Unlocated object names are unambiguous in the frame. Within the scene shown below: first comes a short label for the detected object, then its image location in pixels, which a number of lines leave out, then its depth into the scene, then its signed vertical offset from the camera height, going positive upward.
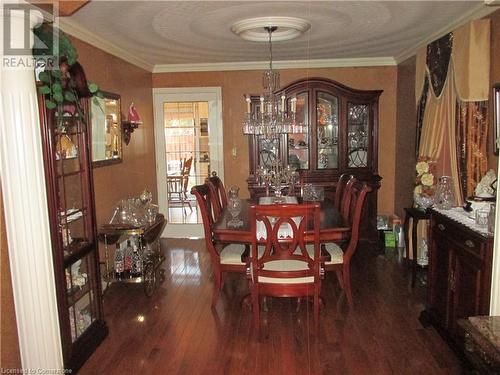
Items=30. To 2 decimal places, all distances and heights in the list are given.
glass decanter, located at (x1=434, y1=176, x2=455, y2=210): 2.95 -0.43
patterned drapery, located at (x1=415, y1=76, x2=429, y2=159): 3.97 +0.28
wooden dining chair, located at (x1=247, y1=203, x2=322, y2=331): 2.61 -0.83
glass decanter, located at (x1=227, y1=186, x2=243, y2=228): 3.23 -0.55
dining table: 2.94 -0.64
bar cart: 3.52 -1.02
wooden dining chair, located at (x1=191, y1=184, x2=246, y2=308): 3.16 -0.91
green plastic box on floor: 4.84 -1.20
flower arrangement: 3.55 -0.42
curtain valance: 2.99 +0.60
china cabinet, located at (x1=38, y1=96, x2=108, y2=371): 2.28 -0.52
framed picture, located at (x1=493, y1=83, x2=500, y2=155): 2.76 +0.17
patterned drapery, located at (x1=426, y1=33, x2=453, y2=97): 3.46 +0.71
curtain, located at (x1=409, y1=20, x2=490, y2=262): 3.02 +0.30
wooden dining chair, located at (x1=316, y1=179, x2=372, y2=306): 3.06 -0.85
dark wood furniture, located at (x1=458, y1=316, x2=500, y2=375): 1.34 -0.70
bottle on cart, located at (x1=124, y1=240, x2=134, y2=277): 3.63 -1.05
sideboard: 2.20 -0.84
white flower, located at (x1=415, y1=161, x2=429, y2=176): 3.55 -0.25
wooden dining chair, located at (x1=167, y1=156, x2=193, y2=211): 5.64 -0.56
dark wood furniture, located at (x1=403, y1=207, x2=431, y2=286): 3.60 -0.76
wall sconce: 4.27 +0.25
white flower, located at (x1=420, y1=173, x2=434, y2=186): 3.53 -0.36
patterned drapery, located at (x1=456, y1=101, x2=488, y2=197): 3.09 -0.05
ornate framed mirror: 3.62 +0.16
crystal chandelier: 3.85 +0.24
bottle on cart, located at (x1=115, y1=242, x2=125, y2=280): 3.60 -1.06
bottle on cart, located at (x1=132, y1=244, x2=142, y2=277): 3.62 -1.07
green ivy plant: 2.06 +0.42
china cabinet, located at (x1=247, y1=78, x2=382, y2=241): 4.89 +0.00
